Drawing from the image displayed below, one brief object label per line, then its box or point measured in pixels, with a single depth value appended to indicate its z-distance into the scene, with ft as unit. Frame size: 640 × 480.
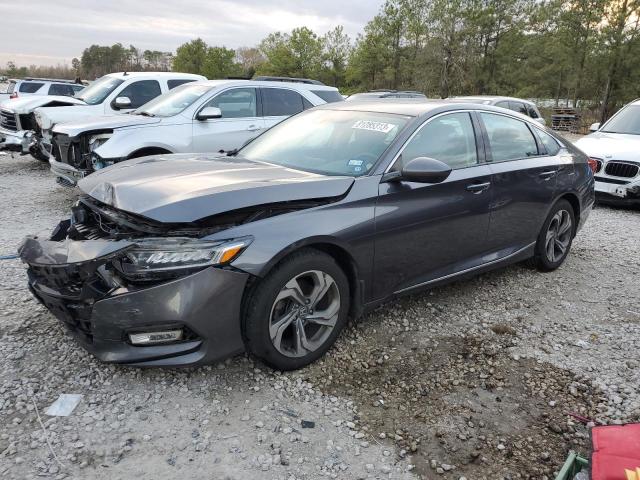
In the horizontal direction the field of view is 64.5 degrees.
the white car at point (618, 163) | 26.37
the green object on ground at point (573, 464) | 7.54
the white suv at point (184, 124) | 21.44
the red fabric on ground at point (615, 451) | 6.89
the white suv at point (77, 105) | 28.63
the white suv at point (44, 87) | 51.49
